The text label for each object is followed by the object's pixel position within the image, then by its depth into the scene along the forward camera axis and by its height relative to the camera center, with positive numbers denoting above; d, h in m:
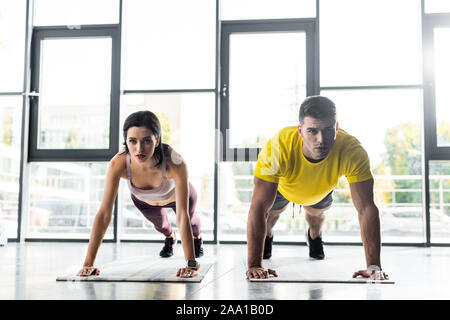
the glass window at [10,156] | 4.11 +0.25
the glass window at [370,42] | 3.83 +1.24
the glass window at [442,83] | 3.76 +0.88
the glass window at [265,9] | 3.94 +1.56
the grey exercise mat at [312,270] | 1.81 -0.40
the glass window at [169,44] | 4.01 +1.27
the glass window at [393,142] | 3.82 +0.38
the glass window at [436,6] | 3.83 +1.54
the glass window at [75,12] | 4.13 +1.60
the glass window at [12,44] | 4.20 +1.31
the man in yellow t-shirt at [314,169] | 1.85 +0.08
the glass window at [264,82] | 3.96 +0.92
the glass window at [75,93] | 4.11 +0.84
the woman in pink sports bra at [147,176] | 1.92 +0.04
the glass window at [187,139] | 3.95 +0.41
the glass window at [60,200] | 4.15 -0.15
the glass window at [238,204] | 3.95 -0.16
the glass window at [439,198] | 3.81 -0.09
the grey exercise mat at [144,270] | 1.83 -0.40
